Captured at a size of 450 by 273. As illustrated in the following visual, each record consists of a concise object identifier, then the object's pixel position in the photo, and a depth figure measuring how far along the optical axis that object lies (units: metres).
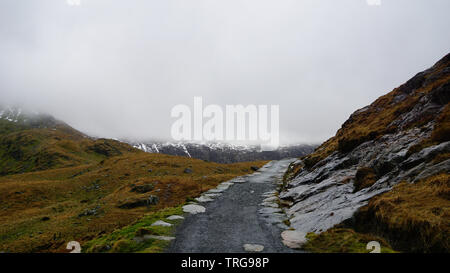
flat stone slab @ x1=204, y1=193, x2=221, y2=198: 24.97
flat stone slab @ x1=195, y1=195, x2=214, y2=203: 22.73
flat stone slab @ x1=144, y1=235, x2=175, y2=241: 12.14
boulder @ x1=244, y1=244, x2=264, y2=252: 10.67
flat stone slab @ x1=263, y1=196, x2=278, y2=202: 22.72
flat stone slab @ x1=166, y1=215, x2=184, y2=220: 16.45
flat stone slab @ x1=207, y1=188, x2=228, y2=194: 27.84
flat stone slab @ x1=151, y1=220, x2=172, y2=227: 14.70
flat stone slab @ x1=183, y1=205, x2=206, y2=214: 18.70
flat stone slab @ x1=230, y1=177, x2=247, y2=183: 36.39
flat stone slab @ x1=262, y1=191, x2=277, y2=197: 25.54
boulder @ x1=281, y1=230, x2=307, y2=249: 11.23
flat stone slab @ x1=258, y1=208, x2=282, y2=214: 18.52
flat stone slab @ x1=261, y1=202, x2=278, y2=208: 20.44
